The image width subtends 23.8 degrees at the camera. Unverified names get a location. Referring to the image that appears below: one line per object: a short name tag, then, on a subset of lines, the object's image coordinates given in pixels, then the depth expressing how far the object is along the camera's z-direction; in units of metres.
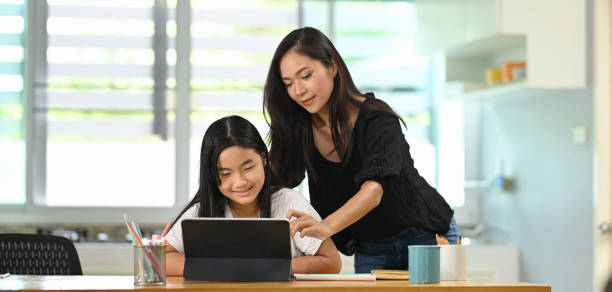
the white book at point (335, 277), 3.93
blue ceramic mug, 3.89
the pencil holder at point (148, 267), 3.80
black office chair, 4.35
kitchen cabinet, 6.84
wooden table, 3.70
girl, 4.39
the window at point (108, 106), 8.37
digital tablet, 3.86
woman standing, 4.48
